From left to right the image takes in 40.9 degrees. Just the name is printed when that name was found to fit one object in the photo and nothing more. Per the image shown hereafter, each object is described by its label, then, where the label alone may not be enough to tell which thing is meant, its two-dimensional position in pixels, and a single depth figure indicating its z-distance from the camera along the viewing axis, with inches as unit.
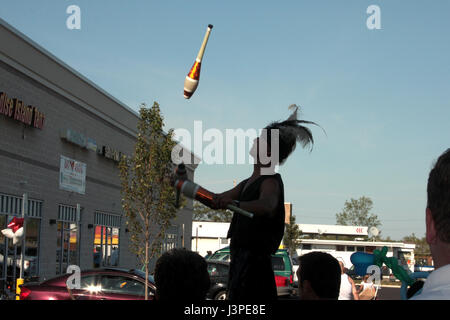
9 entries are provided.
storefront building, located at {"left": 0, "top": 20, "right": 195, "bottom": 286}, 846.5
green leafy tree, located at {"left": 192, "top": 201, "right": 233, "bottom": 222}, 4330.7
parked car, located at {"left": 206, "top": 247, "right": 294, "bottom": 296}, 779.0
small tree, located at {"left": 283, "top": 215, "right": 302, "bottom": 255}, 2477.9
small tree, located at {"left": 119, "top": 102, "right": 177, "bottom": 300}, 887.1
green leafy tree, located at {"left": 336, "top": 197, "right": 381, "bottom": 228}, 3841.0
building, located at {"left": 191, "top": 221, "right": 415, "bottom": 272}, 2632.9
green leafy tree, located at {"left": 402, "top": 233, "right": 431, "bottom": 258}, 4258.9
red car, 538.3
